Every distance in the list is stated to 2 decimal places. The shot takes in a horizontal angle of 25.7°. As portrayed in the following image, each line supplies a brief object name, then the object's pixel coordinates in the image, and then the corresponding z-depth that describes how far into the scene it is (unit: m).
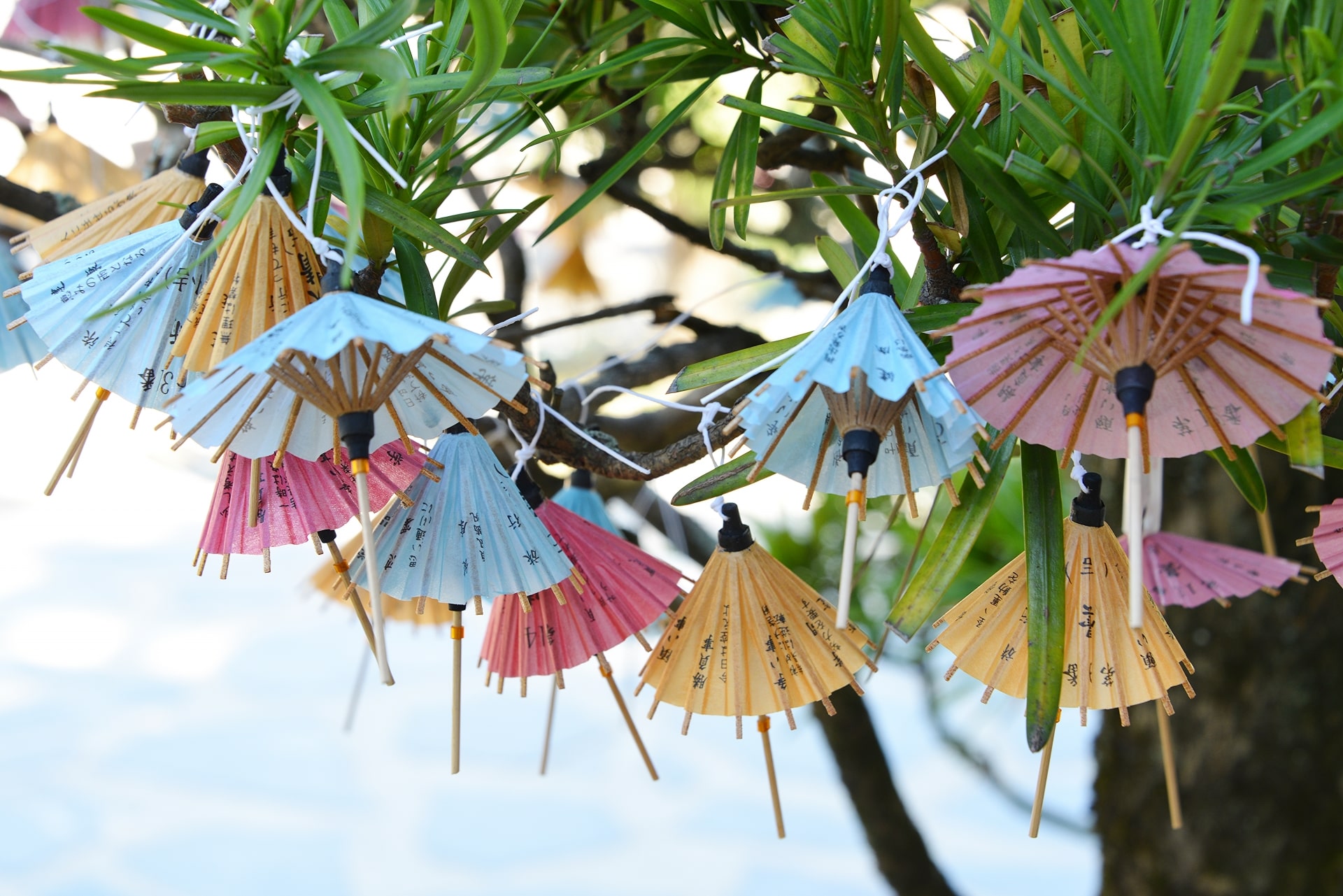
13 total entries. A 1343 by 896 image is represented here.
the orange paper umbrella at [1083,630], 0.84
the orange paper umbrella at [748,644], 0.85
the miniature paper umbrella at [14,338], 0.93
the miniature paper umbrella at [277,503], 0.83
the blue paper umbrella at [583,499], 0.98
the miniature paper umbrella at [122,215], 0.87
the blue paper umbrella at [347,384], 0.77
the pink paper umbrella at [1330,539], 0.83
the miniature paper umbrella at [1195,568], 0.82
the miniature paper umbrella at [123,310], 0.82
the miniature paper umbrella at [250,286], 0.81
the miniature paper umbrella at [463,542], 0.83
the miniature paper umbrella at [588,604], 0.87
